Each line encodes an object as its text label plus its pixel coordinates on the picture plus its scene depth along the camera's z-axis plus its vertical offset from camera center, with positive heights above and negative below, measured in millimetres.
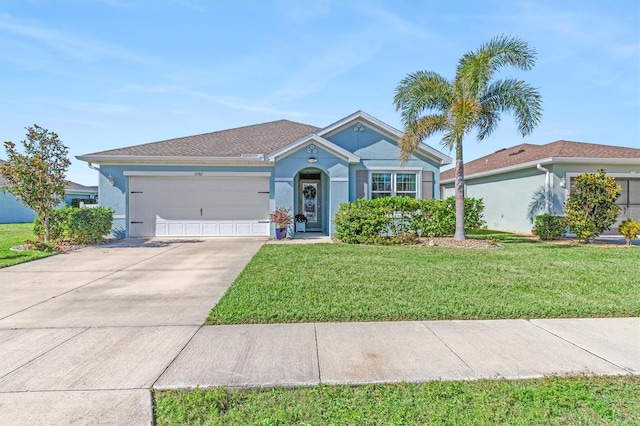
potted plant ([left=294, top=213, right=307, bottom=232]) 14865 -277
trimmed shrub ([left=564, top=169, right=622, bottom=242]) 11133 +454
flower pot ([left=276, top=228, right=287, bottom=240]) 12734 -675
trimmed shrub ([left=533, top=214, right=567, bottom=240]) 12734 -365
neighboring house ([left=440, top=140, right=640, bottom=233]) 13422 +1826
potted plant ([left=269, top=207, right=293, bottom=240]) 12547 -158
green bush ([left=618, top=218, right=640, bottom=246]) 11086 -404
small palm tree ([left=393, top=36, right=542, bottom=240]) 10211 +4019
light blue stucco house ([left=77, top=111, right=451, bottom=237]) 13016 +1545
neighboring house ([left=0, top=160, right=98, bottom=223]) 23203 +226
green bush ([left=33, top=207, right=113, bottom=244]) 11109 -395
